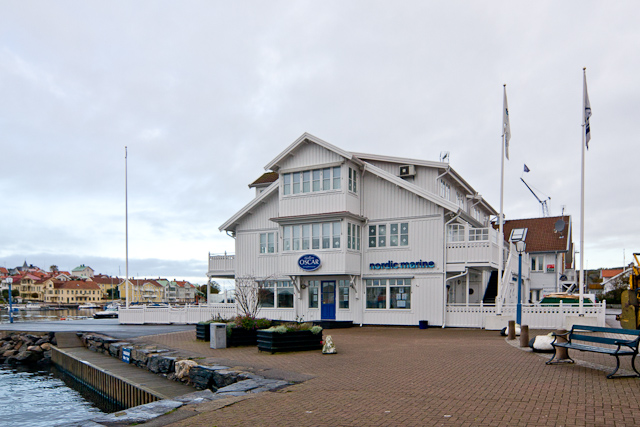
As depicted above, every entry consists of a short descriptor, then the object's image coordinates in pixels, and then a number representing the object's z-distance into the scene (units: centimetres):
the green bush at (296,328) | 1449
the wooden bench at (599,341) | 920
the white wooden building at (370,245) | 2375
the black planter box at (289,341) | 1432
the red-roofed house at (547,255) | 3856
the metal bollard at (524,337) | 1457
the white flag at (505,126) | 2298
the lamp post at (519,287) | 1770
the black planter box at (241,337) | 1644
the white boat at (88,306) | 12731
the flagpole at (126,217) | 3378
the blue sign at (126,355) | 1719
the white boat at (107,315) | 4872
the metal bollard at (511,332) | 1686
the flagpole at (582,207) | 1819
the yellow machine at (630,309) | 1578
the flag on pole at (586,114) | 1916
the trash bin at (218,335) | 1598
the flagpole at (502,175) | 2247
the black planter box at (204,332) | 1834
